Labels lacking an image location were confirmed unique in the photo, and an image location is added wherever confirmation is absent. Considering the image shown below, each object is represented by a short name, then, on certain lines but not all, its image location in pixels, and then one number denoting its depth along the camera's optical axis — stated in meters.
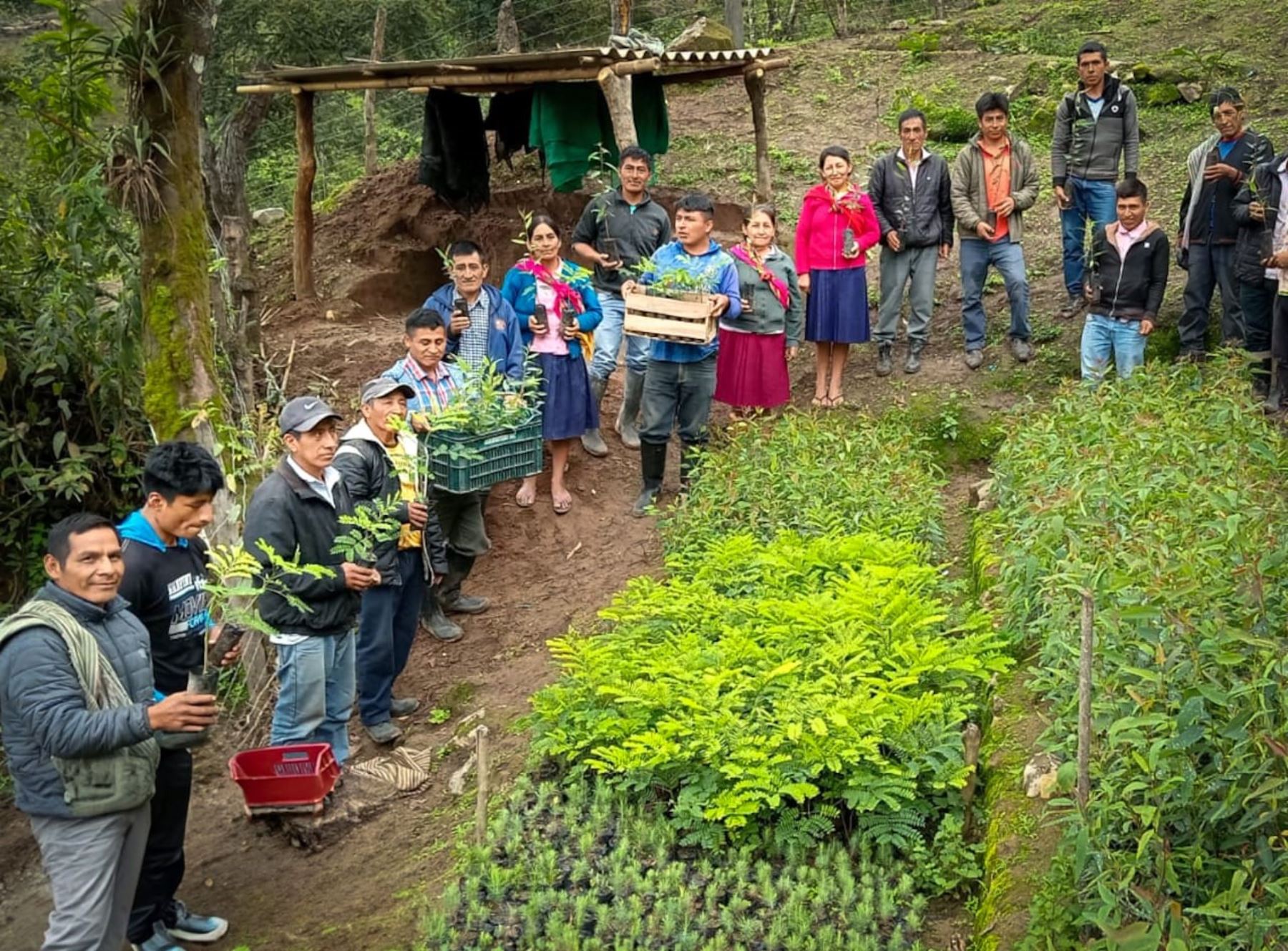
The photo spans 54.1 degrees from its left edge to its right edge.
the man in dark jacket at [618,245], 8.50
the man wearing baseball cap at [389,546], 5.85
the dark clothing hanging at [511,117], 11.52
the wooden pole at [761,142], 11.40
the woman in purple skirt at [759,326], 8.34
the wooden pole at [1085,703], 3.62
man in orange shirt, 9.17
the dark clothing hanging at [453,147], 11.38
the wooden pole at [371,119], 14.70
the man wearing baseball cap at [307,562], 5.23
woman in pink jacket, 8.96
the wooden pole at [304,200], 11.27
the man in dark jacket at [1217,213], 8.48
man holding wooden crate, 7.81
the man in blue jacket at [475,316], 7.33
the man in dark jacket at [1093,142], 9.30
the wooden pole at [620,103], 9.48
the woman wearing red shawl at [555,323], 7.91
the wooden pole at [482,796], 4.81
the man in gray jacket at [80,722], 3.97
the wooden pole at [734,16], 17.44
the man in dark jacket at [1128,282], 8.41
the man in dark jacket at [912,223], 9.20
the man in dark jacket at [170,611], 4.68
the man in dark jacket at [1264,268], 7.95
